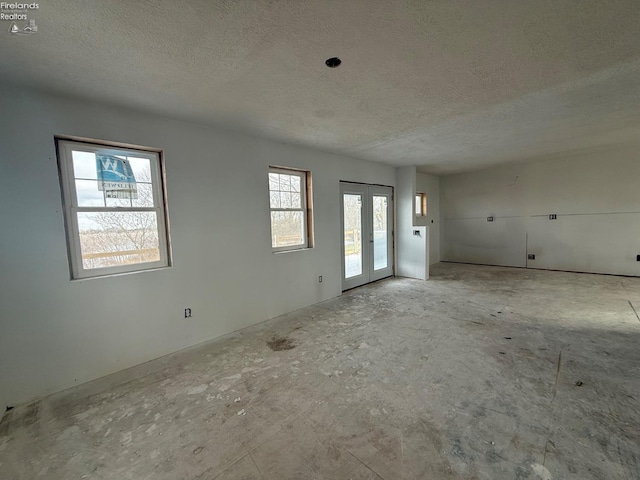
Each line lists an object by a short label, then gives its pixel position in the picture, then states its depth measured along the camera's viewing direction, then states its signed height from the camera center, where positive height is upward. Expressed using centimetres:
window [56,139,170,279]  240 +21
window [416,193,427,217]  741 +35
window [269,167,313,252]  391 +22
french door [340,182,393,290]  503 -29
